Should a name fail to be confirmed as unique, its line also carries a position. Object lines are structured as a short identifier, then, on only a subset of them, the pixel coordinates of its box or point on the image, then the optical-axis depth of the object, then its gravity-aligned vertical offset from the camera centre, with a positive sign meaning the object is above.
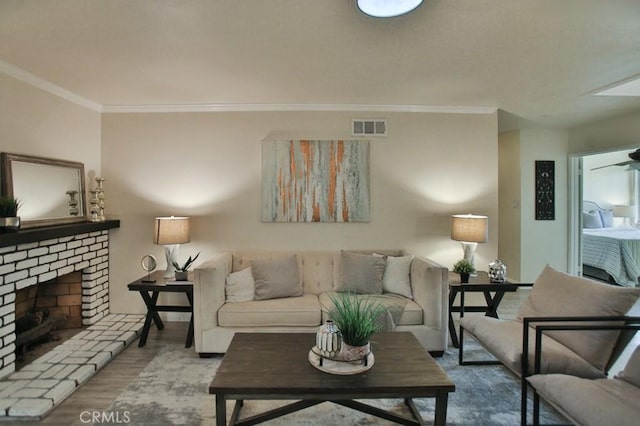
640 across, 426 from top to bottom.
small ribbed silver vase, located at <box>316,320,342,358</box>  1.85 -0.73
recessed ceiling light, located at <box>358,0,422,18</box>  1.74 +1.12
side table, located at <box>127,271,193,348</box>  3.09 -0.77
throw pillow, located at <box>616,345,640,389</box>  1.67 -0.83
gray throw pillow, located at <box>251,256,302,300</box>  3.14 -0.63
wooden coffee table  1.66 -0.88
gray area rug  2.04 -1.27
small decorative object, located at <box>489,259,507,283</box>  3.18 -0.59
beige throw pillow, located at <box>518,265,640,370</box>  1.96 -0.62
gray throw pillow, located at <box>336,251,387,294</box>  3.25 -0.61
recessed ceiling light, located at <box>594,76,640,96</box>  3.22 +1.23
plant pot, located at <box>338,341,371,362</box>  1.85 -0.79
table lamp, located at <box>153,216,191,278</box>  3.32 -0.22
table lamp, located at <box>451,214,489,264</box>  3.37 -0.19
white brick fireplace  2.48 -0.47
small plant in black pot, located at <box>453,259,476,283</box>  3.20 -0.56
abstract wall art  3.76 +0.38
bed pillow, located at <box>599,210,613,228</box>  6.96 -0.13
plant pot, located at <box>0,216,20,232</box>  2.44 -0.07
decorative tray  1.80 -0.85
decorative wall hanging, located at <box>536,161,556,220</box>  4.98 +0.32
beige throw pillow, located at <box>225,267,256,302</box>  3.07 -0.70
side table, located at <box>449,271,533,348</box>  3.08 -0.73
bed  5.06 -0.70
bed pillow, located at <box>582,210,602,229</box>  6.73 -0.18
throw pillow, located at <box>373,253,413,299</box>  3.22 -0.64
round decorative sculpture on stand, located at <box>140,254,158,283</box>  3.32 -0.50
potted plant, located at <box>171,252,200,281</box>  3.25 -0.58
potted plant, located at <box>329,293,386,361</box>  1.85 -0.67
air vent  3.80 +0.99
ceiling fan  4.16 +0.83
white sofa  2.84 -0.88
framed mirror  2.73 +0.24
